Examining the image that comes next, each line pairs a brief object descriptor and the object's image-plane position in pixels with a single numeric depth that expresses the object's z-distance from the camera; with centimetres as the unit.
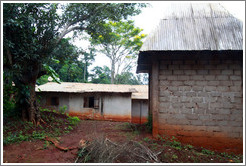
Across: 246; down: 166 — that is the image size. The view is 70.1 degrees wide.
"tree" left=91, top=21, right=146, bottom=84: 1819
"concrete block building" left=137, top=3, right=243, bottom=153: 552
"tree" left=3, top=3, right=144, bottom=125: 586
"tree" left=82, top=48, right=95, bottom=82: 2394
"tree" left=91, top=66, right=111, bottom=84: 2580
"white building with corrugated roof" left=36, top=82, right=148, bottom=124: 1309
